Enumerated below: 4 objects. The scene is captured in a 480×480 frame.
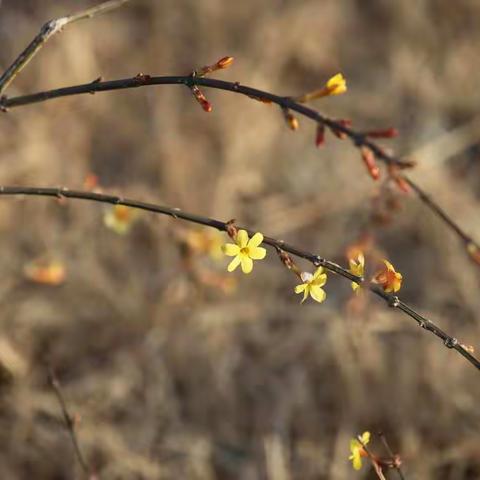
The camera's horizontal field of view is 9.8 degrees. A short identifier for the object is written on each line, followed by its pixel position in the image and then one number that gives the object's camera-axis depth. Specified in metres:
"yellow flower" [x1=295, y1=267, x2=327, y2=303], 1.41
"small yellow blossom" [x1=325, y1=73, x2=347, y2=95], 1.40
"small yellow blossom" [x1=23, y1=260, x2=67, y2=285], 1.74
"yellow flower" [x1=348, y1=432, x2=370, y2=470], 1.44
